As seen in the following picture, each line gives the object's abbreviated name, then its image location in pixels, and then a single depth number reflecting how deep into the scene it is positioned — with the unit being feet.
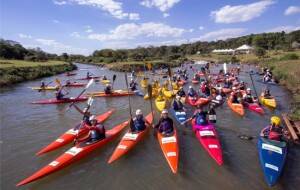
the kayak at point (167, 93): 47.97
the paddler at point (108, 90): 52.81
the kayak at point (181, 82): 62.94
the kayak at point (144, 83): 63.88
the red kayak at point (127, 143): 22.30
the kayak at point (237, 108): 35.43
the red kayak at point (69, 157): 19.34
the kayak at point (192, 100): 41.39
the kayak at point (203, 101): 41.36
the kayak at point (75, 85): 69.29
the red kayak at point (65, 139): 24.72
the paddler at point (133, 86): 55.20
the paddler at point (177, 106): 34.82
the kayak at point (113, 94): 52.64
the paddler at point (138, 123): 26.64
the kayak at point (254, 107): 36.15
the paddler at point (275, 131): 22.20
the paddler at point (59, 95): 47.05
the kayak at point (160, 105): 39.36
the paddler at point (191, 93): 43.27
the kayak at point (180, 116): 31.78
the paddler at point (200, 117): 26.80
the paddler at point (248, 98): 39.01
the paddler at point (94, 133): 24.16
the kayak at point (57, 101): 46.85
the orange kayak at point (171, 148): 20.24
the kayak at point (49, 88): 62.90
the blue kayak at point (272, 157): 18.09
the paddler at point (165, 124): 25.53
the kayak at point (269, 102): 39.19
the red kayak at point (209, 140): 21.38
